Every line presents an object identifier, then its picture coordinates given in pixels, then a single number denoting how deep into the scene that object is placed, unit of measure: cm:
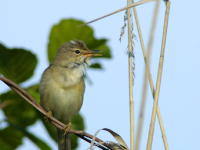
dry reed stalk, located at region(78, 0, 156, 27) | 346
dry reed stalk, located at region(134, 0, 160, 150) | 287
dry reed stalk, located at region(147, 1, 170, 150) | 341
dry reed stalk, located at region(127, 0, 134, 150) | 374
